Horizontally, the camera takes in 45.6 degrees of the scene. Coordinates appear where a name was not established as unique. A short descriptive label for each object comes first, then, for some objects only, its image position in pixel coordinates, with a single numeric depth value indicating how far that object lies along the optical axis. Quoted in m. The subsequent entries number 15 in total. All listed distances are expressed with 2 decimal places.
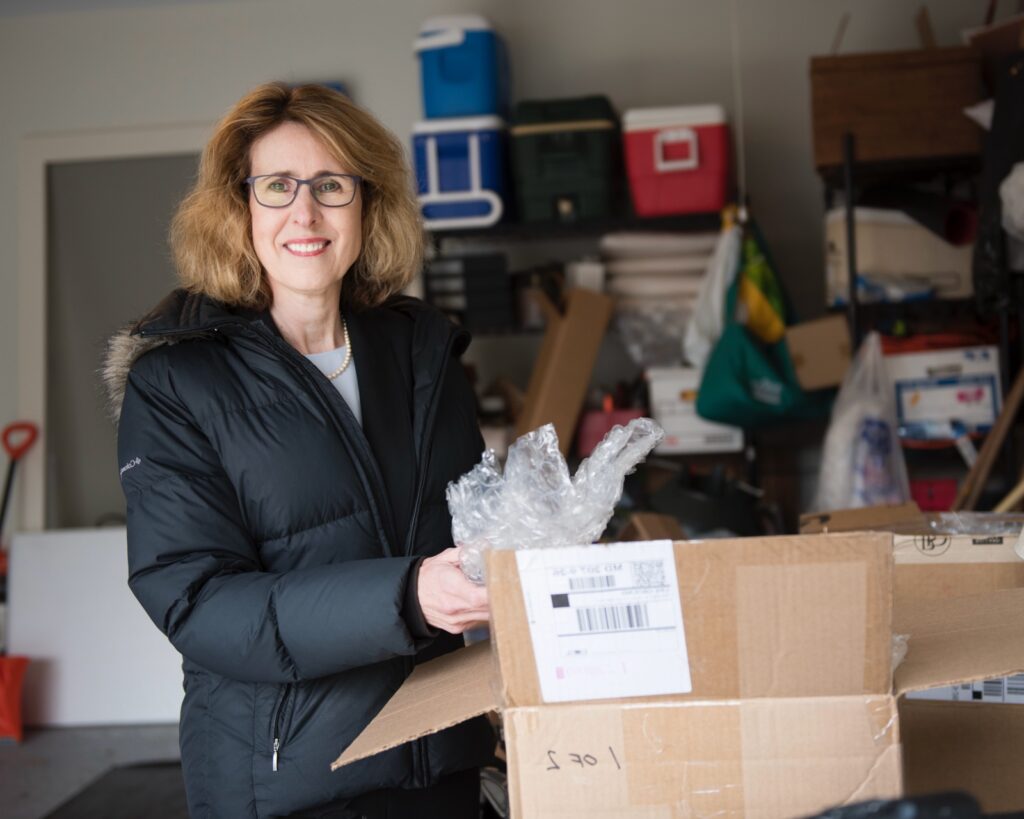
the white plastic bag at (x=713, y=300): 4.30
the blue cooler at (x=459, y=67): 4.54
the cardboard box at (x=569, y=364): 4.43
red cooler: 4.36
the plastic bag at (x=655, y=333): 4.57
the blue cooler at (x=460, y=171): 4.47
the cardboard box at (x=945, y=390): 4.07
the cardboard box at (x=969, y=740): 1.37
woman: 1.35
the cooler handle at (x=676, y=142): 4.35
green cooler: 4.43
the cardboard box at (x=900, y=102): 4.02
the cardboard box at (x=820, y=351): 4.21
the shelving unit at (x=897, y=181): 4.07
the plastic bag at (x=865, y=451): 3.86
